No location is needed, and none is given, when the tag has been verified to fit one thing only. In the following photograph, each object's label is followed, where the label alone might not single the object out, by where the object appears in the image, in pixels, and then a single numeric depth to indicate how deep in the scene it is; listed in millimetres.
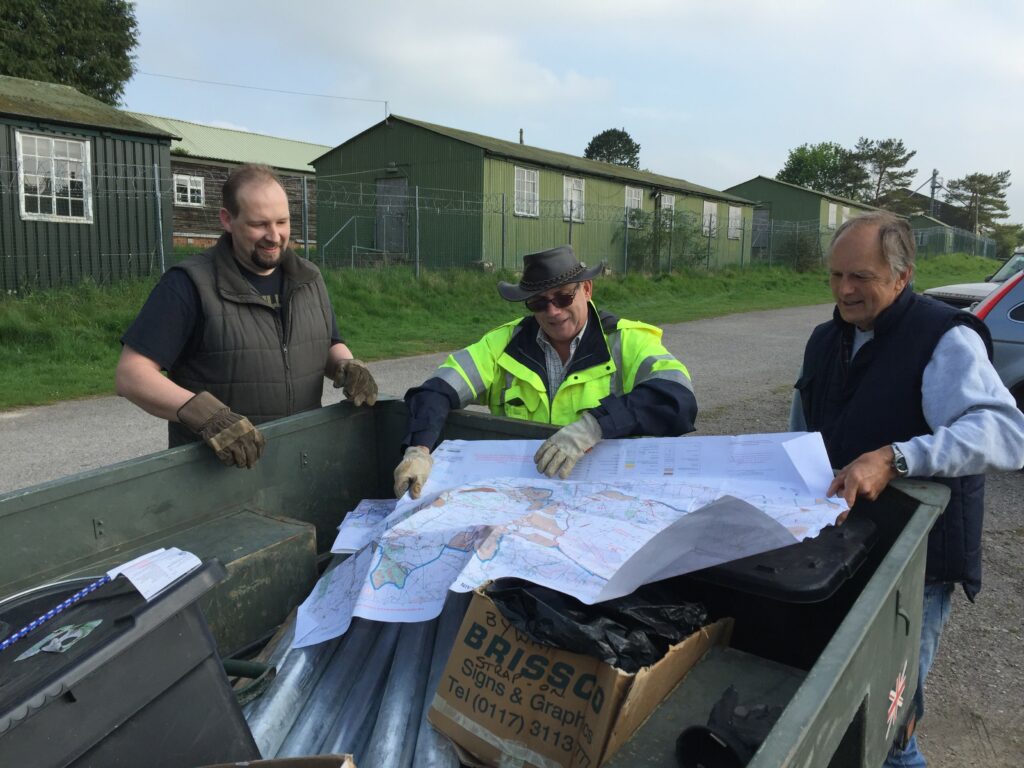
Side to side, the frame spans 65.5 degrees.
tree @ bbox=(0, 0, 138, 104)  30969
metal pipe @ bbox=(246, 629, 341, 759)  1789
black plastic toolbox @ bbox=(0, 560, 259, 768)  1267
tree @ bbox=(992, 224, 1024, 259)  90188
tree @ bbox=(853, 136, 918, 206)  80062
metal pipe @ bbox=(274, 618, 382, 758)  1813
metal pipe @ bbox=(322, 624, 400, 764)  1812
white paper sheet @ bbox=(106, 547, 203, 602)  1542
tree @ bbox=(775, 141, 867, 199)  78000
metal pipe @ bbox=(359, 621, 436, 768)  1726
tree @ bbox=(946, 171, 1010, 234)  93062
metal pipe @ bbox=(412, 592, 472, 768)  1710
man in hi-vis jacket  2814
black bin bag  1592
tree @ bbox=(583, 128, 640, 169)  86812
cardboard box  1562
